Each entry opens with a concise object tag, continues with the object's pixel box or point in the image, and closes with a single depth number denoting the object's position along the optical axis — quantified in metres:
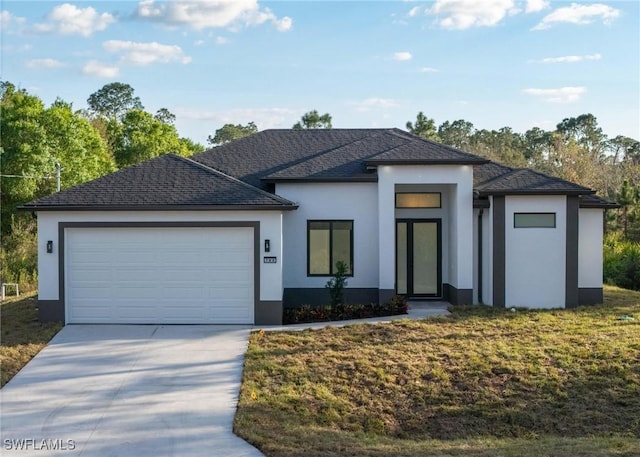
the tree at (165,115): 68.88
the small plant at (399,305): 14.93
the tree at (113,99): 70.31
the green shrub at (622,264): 21.88
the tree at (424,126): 43.00
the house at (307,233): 13.94
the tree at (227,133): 77.69
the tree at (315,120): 41.59
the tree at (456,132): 62.03
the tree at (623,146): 59.03
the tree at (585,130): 59.38
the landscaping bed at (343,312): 14.37
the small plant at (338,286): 15.23
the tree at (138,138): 41.53
